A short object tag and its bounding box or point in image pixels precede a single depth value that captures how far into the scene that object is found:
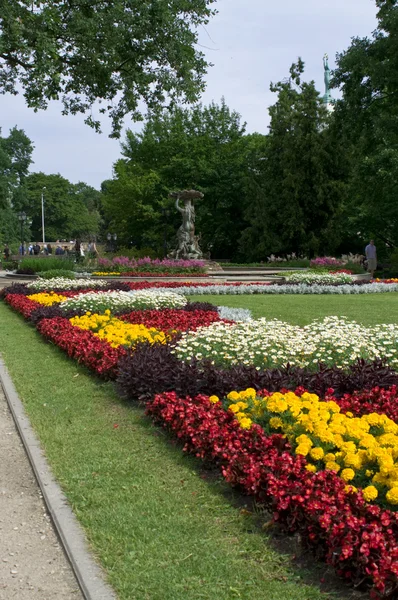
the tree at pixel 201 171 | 41.84
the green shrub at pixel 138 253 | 38.32
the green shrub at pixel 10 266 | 34.12
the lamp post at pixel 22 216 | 47.28
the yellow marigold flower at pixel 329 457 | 3.59
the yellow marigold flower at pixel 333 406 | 4.44
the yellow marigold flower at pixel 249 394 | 4.83
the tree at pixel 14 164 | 66.31
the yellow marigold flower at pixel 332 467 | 3.49
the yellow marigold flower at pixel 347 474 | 3.36
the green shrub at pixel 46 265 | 24.66
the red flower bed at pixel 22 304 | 13.25
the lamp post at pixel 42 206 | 82.94
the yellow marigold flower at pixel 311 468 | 3.52
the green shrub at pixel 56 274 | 21.66
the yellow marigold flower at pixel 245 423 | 4.32
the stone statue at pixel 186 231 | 29.92
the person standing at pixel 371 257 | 25.39
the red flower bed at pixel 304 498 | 2.73
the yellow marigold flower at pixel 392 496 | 3.09
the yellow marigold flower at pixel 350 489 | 3.18
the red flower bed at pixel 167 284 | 19.16
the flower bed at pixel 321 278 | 21.93
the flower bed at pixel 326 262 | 28.60
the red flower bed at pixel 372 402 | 4.78
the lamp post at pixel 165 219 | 37.99
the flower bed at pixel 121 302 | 12.15
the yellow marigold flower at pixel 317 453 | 3.61
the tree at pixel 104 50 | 11.94
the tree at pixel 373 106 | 24.19
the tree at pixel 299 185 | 36.84
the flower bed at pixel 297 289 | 19.14
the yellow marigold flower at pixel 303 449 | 3.68
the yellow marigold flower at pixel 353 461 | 3.48
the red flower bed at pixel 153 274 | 23.27
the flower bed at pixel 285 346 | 6.51
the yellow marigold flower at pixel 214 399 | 4.91
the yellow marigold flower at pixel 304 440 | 3.78
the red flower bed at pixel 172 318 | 9.59
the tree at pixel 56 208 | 89.62
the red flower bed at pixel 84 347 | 7.17
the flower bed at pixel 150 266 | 24.86
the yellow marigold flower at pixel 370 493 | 3.11
